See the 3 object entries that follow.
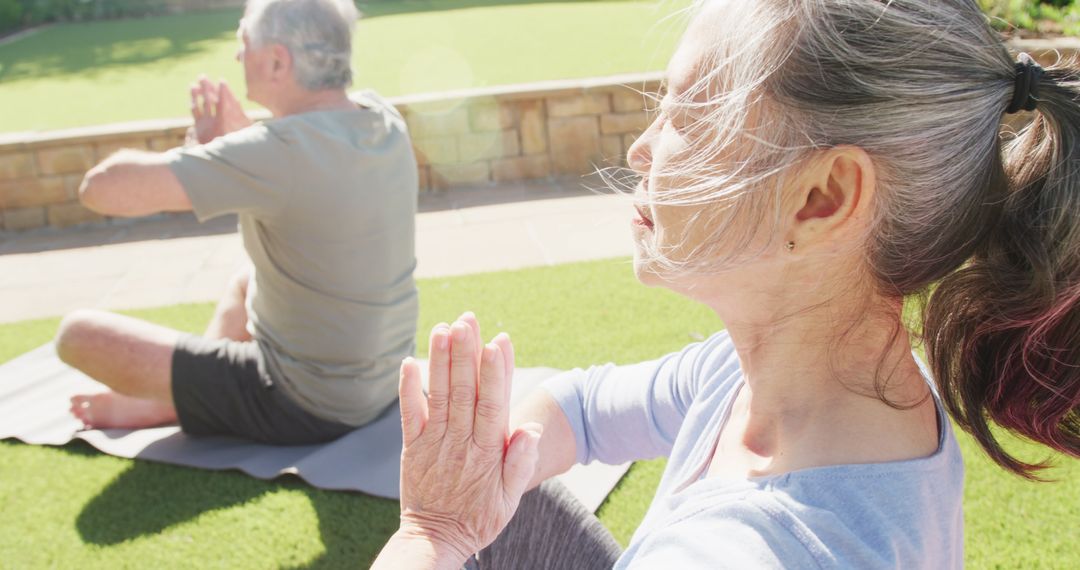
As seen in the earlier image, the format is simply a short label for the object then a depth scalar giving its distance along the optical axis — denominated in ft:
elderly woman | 3.61
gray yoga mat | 9.96
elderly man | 9.97
